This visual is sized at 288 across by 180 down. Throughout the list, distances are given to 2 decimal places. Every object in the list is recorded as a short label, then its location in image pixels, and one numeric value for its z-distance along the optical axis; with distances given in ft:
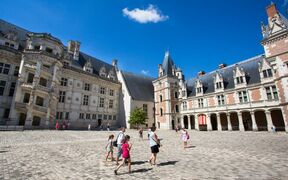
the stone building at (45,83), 76.28
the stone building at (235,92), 69.62
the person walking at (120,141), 21.81
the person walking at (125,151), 18.17
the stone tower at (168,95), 119.55
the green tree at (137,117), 81.01
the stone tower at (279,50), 65.82
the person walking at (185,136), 33.92
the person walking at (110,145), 23.67
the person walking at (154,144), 21.15
